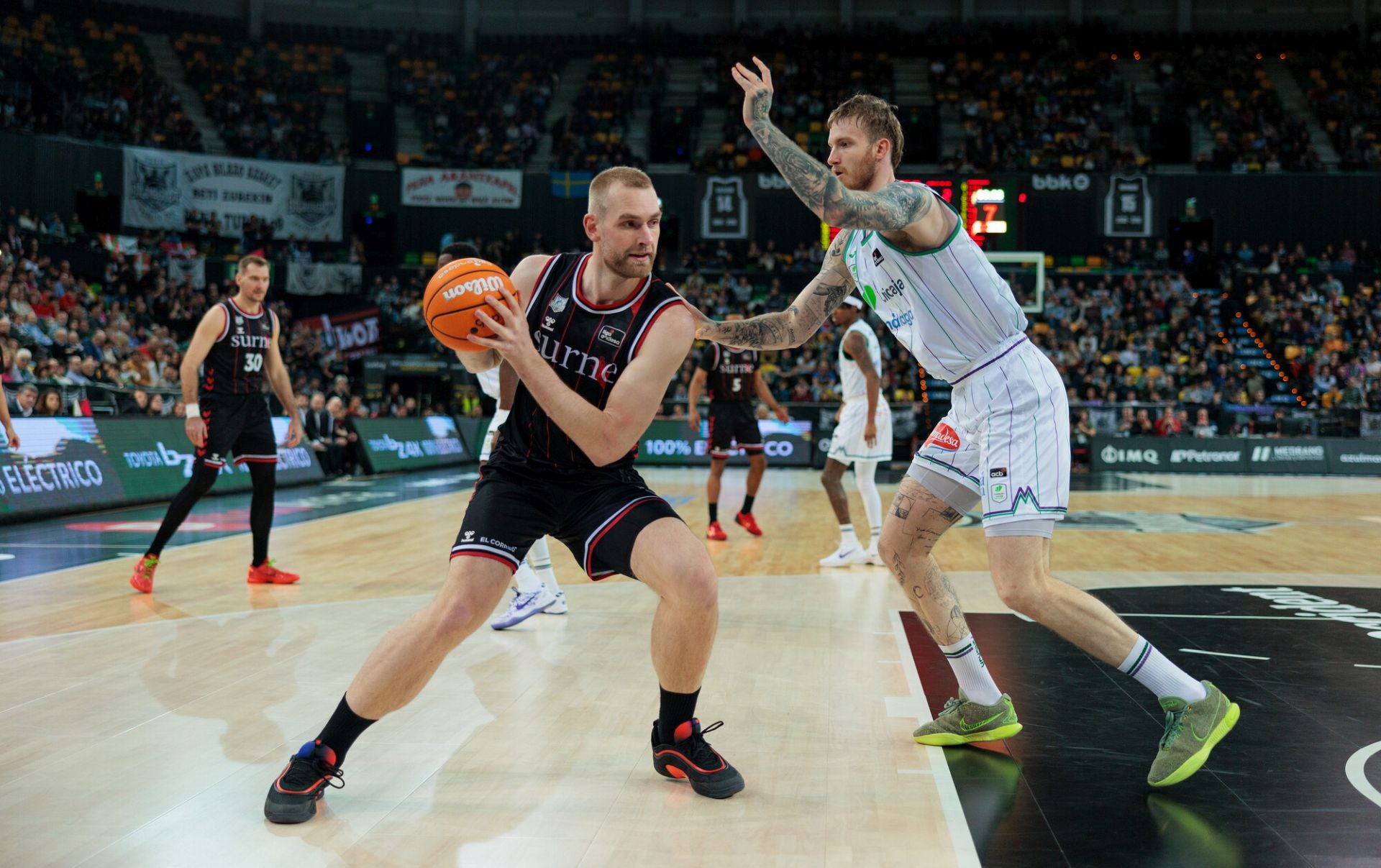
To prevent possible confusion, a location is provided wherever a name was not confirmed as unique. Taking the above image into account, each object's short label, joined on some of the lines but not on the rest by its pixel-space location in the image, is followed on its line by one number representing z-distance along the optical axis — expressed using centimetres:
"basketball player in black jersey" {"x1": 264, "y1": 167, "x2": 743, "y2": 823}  315
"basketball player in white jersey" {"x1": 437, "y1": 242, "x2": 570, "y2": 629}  609
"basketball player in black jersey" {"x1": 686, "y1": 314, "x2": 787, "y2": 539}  1094
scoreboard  1977
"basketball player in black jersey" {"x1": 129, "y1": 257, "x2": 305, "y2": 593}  723
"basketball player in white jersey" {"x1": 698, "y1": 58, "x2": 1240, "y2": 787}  359
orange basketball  308
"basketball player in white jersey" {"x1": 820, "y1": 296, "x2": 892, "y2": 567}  881
